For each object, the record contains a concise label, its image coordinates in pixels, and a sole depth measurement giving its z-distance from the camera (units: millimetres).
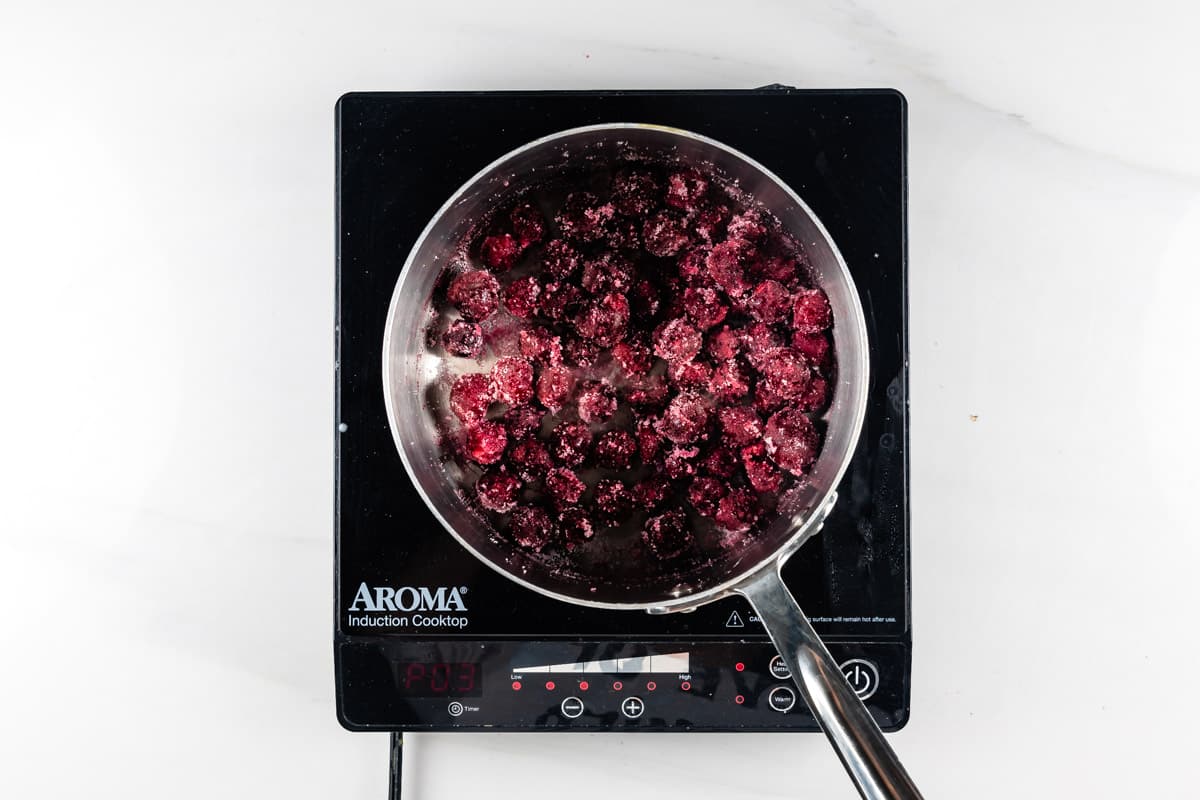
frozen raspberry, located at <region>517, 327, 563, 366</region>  815
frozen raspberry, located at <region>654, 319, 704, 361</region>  804
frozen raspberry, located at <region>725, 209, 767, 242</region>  803
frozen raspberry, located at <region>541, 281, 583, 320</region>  812
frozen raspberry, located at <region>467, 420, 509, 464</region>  808
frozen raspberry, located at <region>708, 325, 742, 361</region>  813
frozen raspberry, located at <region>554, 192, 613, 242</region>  807
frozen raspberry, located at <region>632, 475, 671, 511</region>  804
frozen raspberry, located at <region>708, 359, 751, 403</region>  810
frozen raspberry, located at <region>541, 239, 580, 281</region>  808
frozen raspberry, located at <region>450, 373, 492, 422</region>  814
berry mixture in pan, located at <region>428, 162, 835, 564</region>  800
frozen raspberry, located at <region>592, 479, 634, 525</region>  801
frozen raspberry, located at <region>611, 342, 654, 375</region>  815
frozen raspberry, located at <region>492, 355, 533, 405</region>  808
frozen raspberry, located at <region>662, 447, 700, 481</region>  810
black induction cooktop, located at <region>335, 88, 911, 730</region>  769
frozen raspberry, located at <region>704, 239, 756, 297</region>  802
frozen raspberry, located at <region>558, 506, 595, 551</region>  800
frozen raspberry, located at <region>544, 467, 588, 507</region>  804
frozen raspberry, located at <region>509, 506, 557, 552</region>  793
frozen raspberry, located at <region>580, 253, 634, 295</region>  800
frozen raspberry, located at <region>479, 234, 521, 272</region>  807
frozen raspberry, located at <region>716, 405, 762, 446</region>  805
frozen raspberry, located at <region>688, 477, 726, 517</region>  801
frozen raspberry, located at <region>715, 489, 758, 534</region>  796
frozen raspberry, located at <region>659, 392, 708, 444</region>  805
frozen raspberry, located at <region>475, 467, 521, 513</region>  804
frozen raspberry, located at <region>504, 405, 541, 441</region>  819
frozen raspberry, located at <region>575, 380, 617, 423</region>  811
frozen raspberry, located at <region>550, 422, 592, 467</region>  809
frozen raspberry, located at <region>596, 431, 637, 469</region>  810
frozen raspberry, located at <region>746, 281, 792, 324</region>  799
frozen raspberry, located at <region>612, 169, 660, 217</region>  800
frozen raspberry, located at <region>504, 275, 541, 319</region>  812
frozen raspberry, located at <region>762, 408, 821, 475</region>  786
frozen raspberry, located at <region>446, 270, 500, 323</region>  807
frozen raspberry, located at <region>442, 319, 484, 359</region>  807
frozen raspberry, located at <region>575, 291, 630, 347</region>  801
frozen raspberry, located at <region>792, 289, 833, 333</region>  783
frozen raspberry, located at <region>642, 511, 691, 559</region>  793
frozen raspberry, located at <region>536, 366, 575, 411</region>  816
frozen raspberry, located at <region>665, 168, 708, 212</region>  801
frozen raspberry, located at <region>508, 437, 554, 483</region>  812
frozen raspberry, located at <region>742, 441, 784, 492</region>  797
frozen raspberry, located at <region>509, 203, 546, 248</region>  808
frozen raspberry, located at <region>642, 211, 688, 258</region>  802
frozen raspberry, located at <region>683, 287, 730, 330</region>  806
